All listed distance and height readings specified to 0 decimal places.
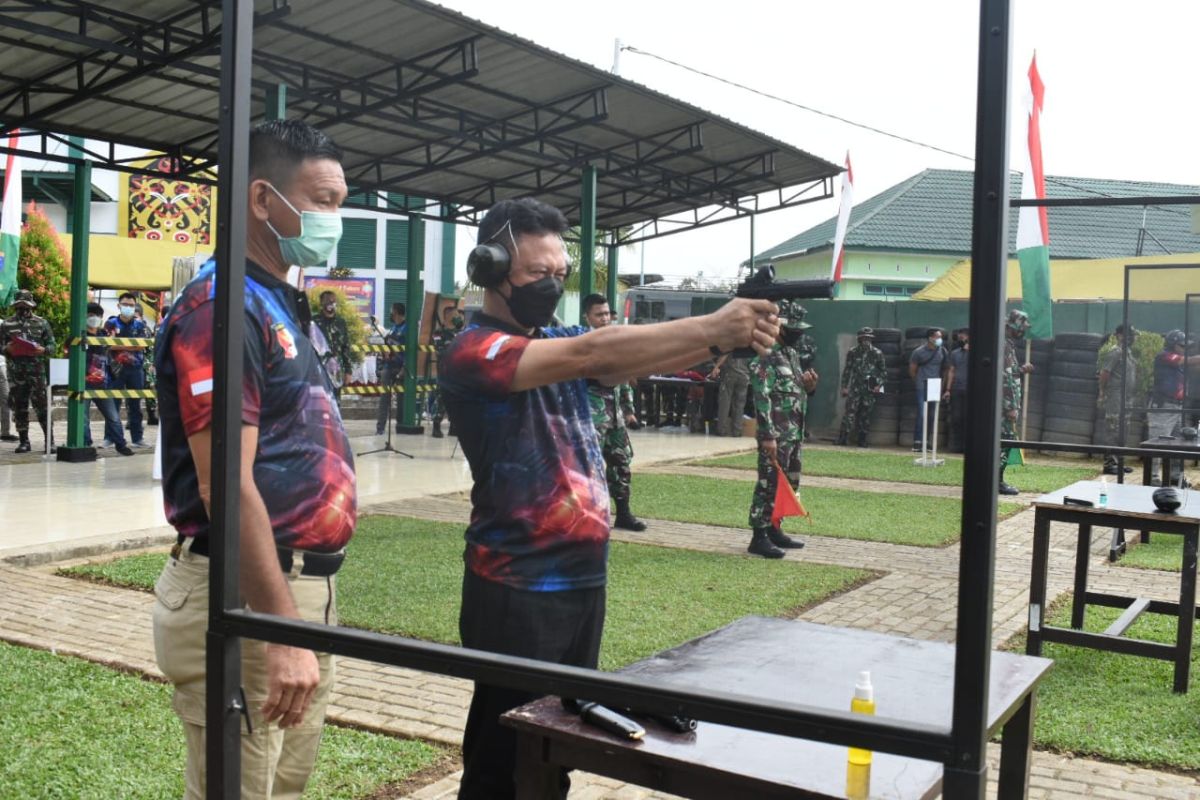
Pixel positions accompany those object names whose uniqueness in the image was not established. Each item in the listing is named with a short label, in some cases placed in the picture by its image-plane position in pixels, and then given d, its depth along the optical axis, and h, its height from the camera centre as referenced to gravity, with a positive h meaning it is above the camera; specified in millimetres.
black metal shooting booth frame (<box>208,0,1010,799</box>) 1429 -310
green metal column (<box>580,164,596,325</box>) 13984 +1654
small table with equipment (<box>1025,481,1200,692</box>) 5117 -810
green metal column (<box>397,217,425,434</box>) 15594 +783
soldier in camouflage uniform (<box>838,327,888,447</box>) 18000 -133
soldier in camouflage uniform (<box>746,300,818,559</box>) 8328 -369
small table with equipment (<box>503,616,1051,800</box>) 1823 -609
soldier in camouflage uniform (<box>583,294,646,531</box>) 8812 -584
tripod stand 13570 -1038
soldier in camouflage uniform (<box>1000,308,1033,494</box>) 12500 +21
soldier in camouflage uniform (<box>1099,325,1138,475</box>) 14500 -23
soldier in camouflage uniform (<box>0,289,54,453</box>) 12805 -188
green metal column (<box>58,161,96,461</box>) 11562 +592
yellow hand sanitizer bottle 1766 -496
